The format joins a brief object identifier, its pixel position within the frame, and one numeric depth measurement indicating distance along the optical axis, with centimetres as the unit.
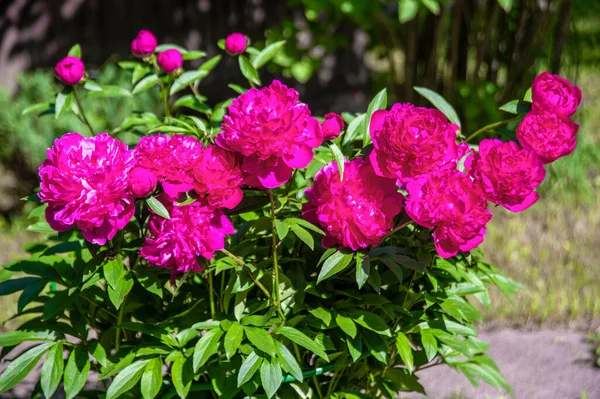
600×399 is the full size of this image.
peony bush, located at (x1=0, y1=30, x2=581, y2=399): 165
